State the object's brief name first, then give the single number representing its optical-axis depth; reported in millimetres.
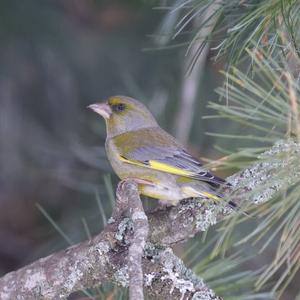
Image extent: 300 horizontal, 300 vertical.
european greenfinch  6797
